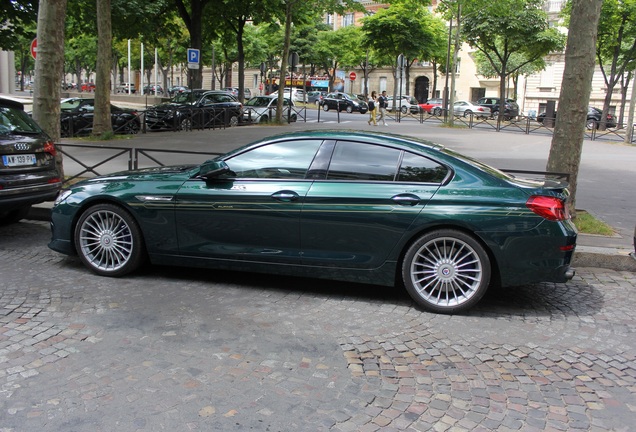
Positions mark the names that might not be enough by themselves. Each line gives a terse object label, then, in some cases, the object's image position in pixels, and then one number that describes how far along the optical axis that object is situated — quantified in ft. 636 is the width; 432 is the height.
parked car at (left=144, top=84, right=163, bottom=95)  232.98
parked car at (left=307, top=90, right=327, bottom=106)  193.80
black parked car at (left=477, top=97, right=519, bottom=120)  151.96
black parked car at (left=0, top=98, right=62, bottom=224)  22.91
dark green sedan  16.02
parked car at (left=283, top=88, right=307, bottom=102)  193.65
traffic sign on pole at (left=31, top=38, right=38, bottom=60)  43.04
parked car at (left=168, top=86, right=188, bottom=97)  193.06
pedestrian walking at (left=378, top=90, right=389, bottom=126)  106.73
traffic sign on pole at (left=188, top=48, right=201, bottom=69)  79.31
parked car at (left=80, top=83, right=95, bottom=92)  244.59
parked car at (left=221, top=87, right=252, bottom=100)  209.97
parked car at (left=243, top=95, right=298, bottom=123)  95.88
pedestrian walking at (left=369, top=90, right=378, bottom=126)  100.48
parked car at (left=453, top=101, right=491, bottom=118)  151.23
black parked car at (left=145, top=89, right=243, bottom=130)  75.82
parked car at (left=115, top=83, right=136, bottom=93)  255.97
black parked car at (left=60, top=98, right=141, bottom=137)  65.72
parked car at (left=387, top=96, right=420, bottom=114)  163.82
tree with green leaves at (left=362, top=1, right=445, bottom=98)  149.18
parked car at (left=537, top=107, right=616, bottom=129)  106.38
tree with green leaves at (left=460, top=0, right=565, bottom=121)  120.67
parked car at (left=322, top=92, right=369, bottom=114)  154.92
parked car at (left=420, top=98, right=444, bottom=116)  157.57
